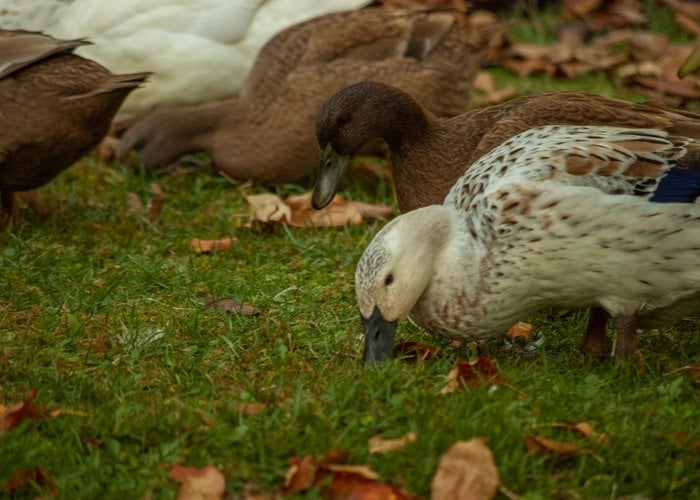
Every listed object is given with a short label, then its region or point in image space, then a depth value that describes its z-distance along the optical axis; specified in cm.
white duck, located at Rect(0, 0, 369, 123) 1506
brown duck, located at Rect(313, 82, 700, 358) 1049
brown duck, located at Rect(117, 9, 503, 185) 1350
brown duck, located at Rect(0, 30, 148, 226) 1152
